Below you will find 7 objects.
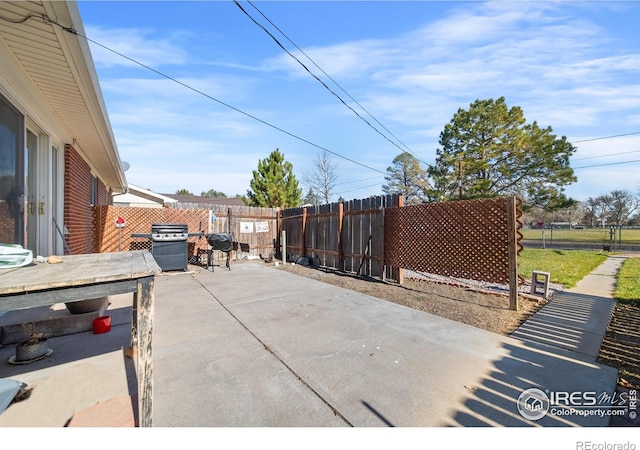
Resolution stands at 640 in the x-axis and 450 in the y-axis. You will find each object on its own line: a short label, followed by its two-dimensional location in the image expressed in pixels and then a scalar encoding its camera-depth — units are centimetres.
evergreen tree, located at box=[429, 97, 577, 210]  1622
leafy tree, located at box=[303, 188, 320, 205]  3102
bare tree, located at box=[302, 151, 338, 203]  2984
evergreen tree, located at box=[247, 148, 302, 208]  1659
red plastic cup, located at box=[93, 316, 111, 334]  352
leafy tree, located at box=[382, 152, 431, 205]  2508
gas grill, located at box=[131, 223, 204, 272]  764
